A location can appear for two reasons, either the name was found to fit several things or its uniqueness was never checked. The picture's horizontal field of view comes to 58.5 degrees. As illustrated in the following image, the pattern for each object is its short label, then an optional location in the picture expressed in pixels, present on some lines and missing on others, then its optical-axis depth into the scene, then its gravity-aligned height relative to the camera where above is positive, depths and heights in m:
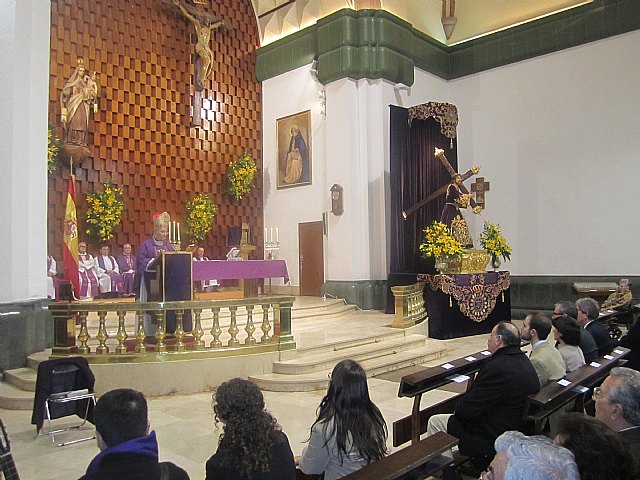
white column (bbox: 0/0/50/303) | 6.85 +1.39
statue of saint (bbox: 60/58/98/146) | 10.48 +2.84
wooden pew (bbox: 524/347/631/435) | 3.31 -0.88
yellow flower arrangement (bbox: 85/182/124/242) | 10.88 +0.85
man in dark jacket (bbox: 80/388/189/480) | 2.03 -0.70
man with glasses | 2.49 -0.68
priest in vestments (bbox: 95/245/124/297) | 10.67 -0.29
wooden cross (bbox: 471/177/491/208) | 13.57 +1.54
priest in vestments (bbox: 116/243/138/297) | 10.95 -0.17
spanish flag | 8.90 +0.17
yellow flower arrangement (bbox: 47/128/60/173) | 10.20 +1.98
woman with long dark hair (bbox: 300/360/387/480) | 2.64 -0.82
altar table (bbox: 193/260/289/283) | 9.30 -0.22
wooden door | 13.16 -0.04
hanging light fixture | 14.02 +5.81
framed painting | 13.41 +2.54
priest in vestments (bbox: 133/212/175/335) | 7.07 -0.05
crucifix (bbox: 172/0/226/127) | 12.78 +4.74
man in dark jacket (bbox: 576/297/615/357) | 5.55 -0.72
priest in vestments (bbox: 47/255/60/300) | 9.35 -0.31
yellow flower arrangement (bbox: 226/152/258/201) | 13.45 +1.90
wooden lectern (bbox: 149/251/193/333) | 6.80 -0.26
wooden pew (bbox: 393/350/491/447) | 3.90 -0.95
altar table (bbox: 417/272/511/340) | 10.15 -0.89
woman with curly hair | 2.21 -0.73
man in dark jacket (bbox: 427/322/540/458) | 3.44 -0.90
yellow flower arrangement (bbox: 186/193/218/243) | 12.48 +0.90
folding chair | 4.71 -1.13
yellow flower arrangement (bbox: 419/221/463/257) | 10.34 +0.19
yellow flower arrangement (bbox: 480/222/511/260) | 10.92 +0.17
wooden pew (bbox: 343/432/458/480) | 2.37 -0.92
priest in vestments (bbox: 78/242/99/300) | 10.28 -0.29
